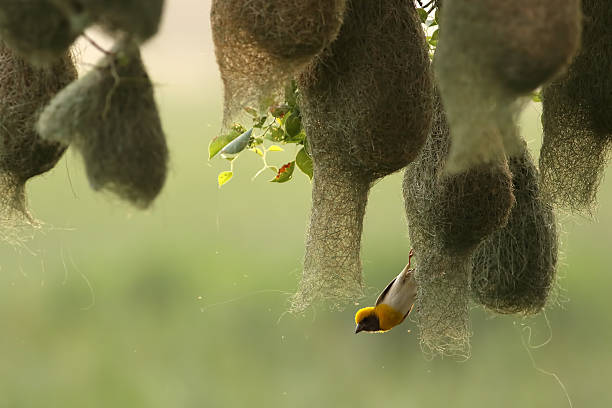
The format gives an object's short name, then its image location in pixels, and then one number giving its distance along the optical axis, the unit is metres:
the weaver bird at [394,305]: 13.00
